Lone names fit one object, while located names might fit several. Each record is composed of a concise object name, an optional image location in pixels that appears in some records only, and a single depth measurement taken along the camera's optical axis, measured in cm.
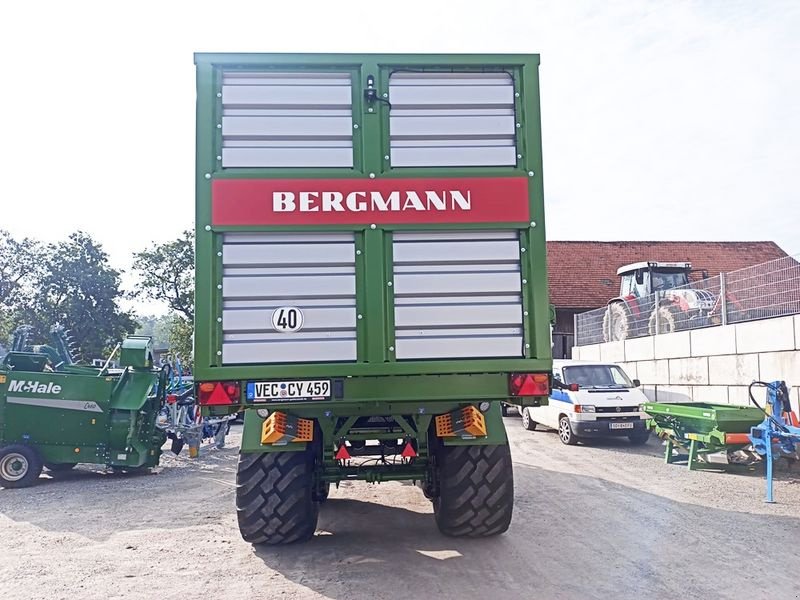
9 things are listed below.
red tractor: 1327
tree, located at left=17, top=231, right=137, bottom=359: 3030
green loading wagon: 479
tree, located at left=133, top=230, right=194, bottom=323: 3609
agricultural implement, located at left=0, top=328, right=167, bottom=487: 898
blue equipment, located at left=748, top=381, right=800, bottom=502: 785
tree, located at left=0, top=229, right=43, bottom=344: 3108
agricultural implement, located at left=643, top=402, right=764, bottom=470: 893
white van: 1201
